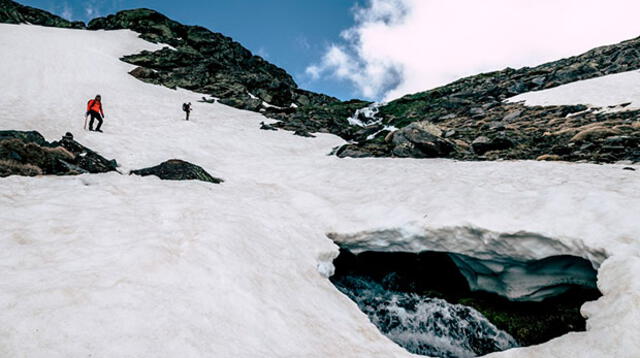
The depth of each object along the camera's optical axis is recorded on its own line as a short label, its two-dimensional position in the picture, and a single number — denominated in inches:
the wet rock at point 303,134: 1189.6
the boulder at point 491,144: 757.3
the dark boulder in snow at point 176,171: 457.1
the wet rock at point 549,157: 580.8
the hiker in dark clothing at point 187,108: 1091.3
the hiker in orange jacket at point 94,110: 708.9
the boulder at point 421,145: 748.0
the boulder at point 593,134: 644.0
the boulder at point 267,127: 1188.5
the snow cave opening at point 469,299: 284.2
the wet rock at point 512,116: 1075.2
